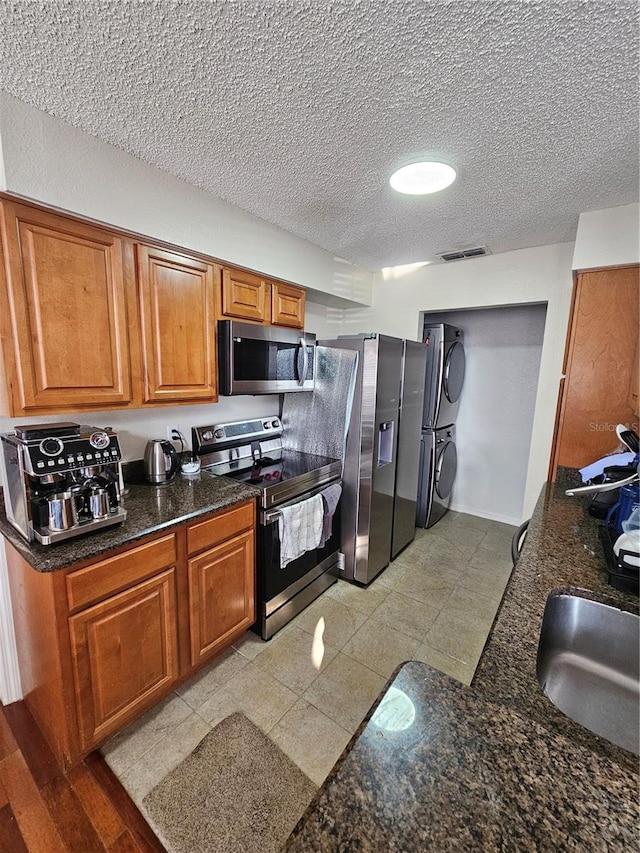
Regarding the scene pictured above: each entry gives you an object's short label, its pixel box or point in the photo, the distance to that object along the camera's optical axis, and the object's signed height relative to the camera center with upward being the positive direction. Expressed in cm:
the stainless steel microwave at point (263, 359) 208 +8
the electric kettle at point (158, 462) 199 -50
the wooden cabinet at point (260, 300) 211 +46
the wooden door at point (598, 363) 204 +10
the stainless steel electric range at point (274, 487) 204 -68
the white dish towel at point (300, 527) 208 -91
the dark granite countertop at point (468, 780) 43 -55
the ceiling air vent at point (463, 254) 272 +95
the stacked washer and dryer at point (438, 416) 330 -38
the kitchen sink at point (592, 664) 92 -80
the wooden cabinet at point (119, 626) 131 -105
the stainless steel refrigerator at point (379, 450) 240 -54
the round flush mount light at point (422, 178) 167 +94
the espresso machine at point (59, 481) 132 -44
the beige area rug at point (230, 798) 124 -157
